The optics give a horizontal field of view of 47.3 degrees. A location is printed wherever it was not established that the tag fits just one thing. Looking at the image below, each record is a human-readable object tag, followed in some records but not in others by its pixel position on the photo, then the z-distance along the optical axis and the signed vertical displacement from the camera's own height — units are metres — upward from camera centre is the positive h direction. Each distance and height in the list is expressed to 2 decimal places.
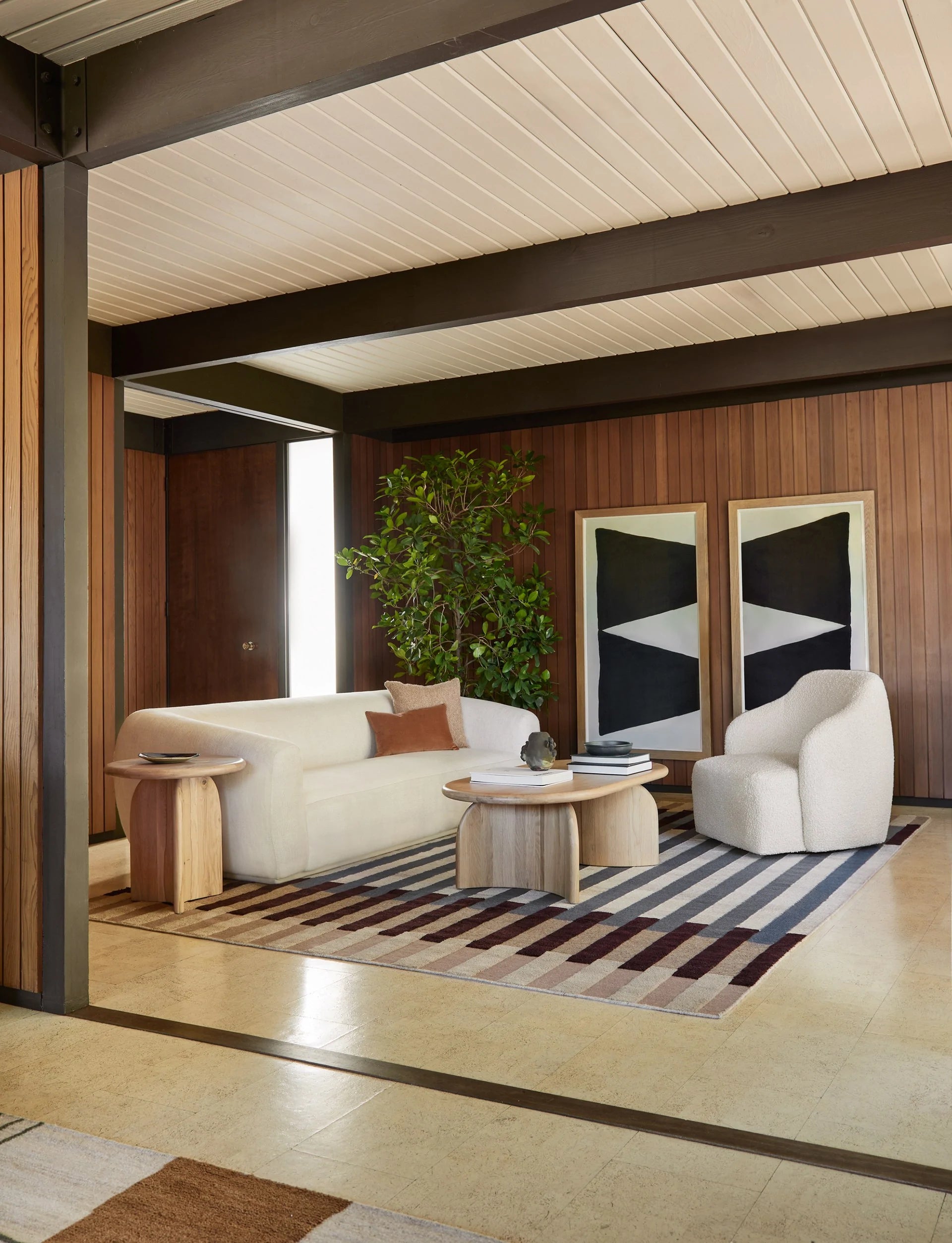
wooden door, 7.71 +0.55
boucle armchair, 5.01 -0.68
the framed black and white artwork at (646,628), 6.99 +0.11
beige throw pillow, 6.21 -0.29
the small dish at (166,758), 4.36 -0.42
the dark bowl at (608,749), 4.72 -0.45
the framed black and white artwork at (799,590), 6.49 +0.32
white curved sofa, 4.57 -0.60
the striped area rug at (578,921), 3.34 -1.00
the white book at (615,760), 4.64 -0.49
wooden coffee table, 4.23 -0.77
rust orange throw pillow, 5.95 -0.46
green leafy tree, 7.02 +0.42
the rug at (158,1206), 1.89 -1.01
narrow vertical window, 7.54 +0.58
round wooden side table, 4.23 -0.70
